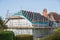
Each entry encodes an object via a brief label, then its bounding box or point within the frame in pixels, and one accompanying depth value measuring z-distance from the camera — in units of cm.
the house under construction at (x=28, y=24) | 2012
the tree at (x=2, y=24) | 2032
